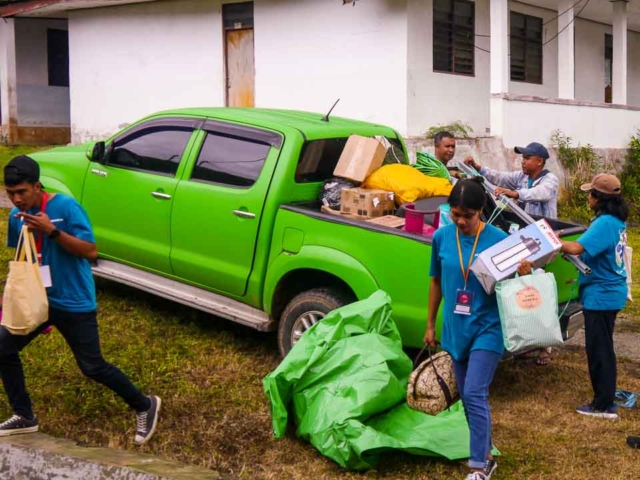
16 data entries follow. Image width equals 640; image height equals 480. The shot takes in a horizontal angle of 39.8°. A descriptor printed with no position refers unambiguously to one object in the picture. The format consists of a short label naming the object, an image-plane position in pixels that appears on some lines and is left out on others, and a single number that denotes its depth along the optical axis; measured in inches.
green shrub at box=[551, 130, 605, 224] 594.5
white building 554.6
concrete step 174.4
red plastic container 231.8
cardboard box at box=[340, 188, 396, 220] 248.4
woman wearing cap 223.3
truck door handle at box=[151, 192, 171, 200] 271.4
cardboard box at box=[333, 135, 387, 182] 261.1
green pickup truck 231.6
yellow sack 256.1
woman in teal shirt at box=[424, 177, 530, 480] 176.2
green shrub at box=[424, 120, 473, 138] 561.3
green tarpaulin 187.6
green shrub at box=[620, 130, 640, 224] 617.3
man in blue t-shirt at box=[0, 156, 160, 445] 183.9
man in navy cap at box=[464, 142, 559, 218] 276.4
